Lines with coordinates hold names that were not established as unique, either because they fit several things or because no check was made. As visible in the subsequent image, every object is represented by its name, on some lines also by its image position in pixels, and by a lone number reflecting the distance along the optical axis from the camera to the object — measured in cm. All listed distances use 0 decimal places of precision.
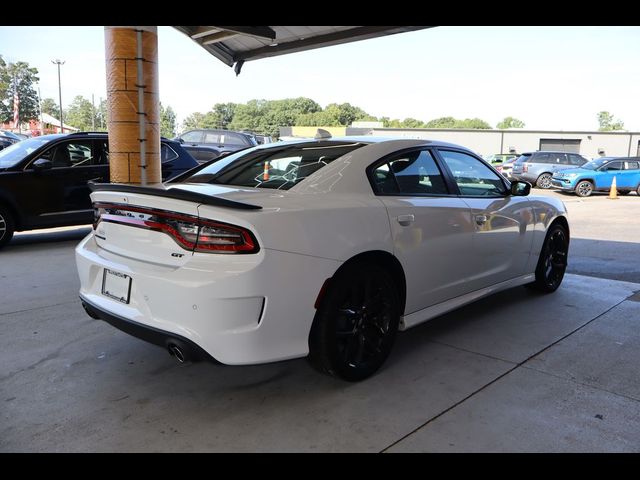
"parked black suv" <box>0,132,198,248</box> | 723
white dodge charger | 264
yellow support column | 670
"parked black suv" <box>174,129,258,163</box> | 1734
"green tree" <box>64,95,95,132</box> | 9713
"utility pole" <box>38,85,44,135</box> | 7102
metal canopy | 780
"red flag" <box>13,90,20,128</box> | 4301
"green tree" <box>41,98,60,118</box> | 10861
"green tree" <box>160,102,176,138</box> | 11155
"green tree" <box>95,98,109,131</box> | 9653
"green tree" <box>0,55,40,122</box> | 6093
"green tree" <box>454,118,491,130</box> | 12622
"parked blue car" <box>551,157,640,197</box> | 1844
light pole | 5601
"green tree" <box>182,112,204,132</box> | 13175
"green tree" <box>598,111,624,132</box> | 13425
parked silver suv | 2119
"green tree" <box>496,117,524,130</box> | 15238
